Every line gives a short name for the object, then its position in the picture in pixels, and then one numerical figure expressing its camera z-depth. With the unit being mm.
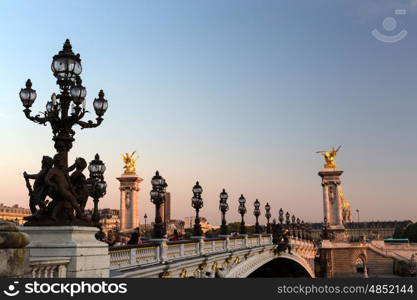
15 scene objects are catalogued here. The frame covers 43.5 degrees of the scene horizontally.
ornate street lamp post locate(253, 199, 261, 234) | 40569
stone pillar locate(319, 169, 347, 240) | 94938
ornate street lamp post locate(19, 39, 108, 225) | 10867
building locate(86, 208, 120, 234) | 147250
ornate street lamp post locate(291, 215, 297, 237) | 67444
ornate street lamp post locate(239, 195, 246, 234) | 35206
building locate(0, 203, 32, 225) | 135025
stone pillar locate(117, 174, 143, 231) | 84625
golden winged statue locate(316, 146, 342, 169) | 101188
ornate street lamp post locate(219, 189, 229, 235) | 29516
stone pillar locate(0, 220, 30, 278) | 7012
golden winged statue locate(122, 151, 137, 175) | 88375
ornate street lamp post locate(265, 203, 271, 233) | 46944
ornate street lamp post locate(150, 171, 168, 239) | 18750
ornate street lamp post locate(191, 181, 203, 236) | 25555
